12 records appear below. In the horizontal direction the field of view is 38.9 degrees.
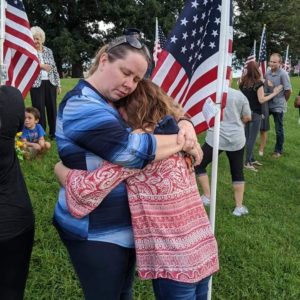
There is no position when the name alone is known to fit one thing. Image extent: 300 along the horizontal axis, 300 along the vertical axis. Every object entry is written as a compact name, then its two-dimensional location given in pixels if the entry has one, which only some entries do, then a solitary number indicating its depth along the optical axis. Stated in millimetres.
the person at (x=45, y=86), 7031
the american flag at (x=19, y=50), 4535
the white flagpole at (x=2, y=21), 4102
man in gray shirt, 8500
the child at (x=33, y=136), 6367
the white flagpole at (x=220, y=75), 2778
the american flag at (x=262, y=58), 10909
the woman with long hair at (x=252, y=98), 7258
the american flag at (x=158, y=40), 11958
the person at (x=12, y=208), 2080
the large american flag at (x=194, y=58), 2900
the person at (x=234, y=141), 5199
